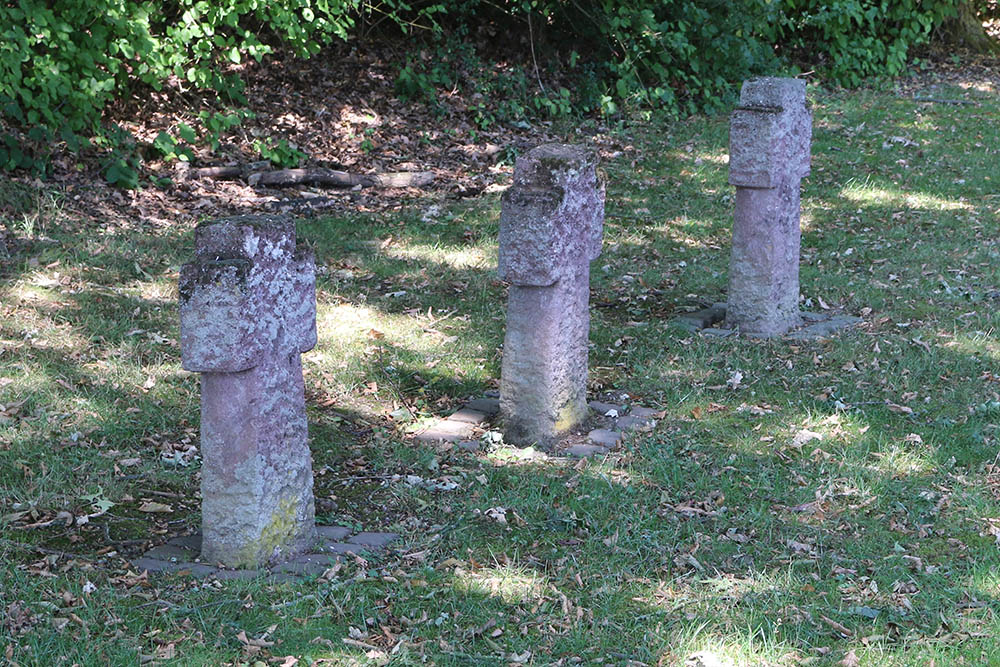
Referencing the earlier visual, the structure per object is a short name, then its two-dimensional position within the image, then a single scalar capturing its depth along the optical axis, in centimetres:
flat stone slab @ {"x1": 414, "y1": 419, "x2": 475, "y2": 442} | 566
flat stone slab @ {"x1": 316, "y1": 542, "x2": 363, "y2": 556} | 450
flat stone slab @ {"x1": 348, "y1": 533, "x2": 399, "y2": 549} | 457
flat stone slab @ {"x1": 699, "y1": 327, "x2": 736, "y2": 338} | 715
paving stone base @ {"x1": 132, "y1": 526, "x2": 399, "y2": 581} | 429
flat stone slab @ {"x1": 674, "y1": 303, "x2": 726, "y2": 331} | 733
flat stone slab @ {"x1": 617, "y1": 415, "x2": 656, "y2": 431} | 575
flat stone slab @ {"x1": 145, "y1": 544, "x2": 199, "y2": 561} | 441
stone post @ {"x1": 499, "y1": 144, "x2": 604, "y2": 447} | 532
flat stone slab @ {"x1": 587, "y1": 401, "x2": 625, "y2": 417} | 600
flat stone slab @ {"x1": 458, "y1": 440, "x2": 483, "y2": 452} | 553
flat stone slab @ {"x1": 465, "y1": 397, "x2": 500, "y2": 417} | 603
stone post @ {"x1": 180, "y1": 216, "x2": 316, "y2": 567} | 403
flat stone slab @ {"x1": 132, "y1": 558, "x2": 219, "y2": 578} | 428
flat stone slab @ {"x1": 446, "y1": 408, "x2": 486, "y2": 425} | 591
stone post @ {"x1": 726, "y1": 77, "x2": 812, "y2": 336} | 686
